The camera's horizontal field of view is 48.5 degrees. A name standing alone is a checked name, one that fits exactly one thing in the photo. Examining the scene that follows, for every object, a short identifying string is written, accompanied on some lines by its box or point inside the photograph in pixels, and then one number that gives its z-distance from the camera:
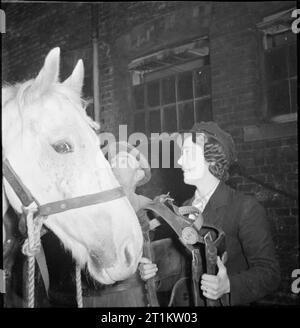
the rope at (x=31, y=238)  1.29
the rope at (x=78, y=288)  1.48
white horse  1.25
